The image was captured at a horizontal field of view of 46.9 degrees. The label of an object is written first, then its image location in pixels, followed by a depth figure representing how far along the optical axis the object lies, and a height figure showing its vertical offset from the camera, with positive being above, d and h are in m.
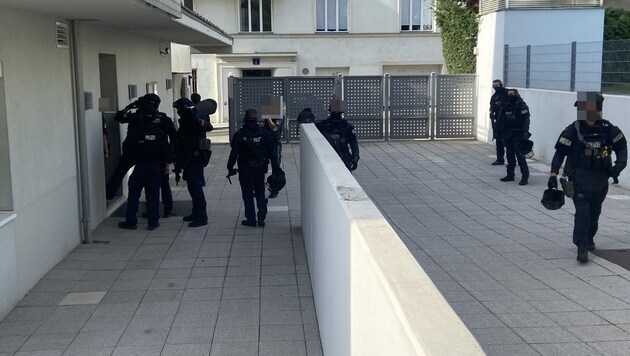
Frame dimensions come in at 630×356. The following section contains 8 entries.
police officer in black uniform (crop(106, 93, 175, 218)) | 9.56 -0.51
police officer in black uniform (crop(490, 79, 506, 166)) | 13.89 -0.58
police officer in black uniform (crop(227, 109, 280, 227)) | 9.59 -1.02
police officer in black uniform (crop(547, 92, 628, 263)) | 7.73 -0.87
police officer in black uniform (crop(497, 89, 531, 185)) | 12.91 -0.90
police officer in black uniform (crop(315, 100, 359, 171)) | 10.95 -0.81
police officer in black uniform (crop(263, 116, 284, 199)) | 10.34 -0.82
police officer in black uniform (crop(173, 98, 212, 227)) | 9.98 -0.99
